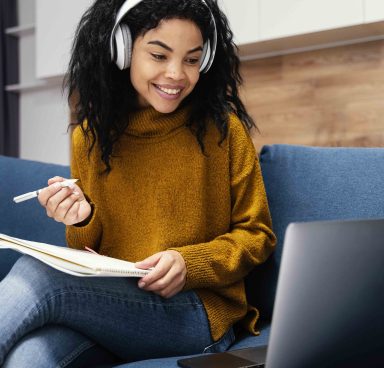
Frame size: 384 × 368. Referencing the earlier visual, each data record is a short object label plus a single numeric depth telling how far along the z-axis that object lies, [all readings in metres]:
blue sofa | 1.31
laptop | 0.67
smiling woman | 1.10
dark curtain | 4.10
